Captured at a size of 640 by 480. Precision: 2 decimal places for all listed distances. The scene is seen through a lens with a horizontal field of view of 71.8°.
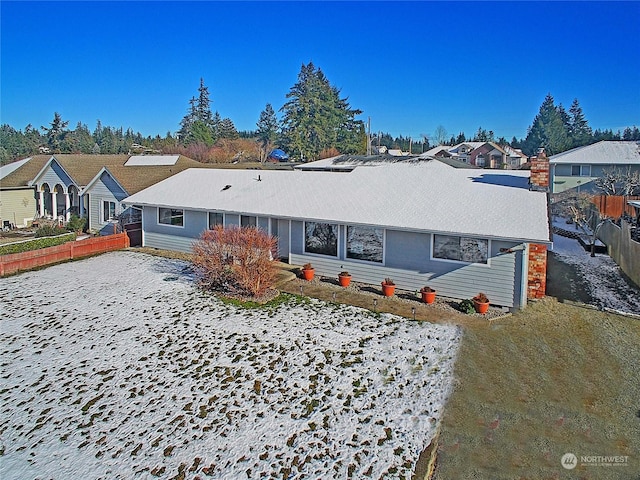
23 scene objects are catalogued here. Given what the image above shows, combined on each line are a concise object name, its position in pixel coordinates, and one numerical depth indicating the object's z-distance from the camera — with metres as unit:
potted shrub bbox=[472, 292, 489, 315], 12.21
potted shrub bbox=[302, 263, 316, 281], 15.10
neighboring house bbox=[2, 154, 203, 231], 24.38
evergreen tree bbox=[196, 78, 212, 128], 79.81
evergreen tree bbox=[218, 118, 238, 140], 75.69
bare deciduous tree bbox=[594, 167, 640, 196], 28.23
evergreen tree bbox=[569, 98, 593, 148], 89.67
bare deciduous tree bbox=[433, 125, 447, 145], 113.38
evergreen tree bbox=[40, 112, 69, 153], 64.19
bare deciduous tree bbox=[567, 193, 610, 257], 20.17
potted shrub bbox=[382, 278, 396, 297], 13.53
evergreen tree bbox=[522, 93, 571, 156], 80.69
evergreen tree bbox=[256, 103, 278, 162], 84.74
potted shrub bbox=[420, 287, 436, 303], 12.91
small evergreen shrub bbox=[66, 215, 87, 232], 24.94
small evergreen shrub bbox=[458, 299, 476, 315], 12.30
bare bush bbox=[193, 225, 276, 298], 13.62
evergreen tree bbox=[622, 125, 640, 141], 86.52
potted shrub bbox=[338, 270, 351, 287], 14.47
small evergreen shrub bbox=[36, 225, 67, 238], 22.59
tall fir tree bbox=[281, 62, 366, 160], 57.28
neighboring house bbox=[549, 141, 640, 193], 33.62
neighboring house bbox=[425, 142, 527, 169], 56.94
